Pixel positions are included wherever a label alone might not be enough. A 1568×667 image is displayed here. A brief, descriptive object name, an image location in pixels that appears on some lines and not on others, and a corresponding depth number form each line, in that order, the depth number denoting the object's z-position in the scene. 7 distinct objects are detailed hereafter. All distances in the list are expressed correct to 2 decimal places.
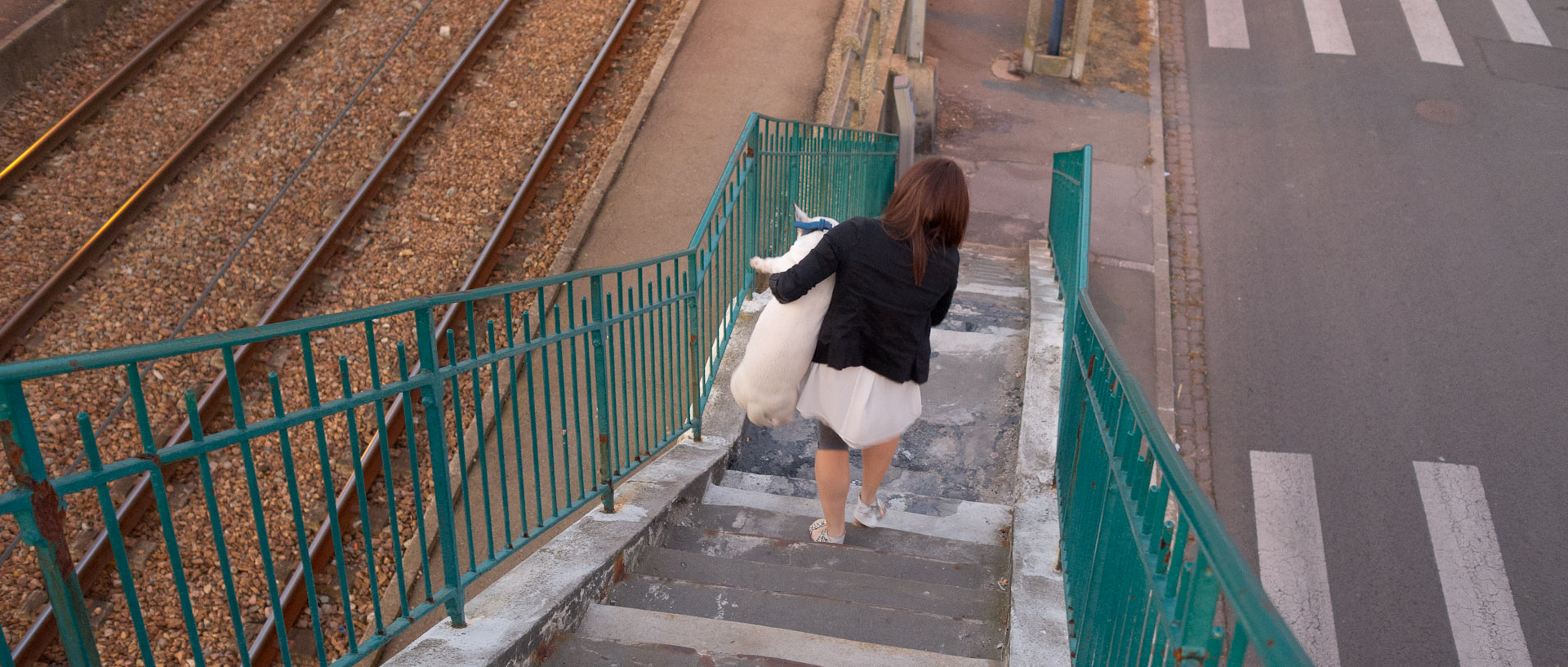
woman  3.46
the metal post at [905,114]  12.06
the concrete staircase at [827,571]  3.36
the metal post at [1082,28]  13.91
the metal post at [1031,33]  14.26
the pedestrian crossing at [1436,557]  6.58
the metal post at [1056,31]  14.29
